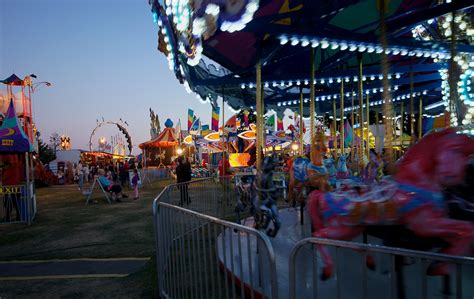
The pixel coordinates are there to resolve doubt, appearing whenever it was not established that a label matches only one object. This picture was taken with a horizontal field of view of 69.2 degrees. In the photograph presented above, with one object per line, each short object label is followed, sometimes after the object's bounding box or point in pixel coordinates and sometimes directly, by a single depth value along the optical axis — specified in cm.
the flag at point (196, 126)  2628
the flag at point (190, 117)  2805
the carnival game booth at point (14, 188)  877
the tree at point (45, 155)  3738
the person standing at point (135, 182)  1312
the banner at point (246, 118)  2623
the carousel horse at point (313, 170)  542
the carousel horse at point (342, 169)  793
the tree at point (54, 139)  8138
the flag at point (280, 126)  2929
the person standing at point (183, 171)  1150
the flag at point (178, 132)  3201
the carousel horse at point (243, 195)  680
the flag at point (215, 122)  2555
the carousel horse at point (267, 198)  514
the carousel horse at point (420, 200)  268
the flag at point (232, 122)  2308
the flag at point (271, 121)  2920
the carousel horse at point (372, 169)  716
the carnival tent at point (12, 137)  877
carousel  277
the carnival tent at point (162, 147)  3120
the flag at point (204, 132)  2520
